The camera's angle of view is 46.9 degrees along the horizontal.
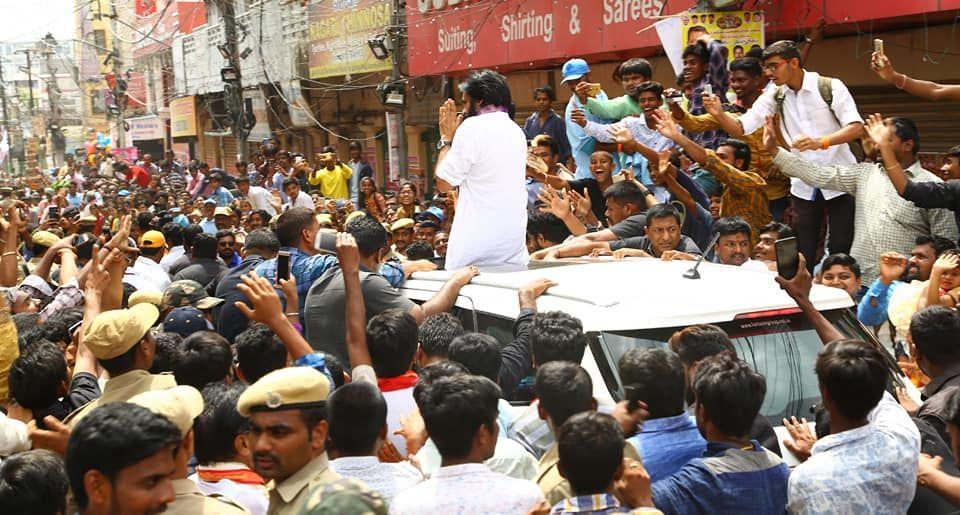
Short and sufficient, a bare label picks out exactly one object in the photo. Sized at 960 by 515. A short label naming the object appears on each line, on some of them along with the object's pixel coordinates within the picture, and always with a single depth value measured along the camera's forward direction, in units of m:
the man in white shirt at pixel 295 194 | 13.73
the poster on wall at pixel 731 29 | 9.41
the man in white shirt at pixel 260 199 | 15.47
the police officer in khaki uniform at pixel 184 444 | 3.23
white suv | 4.46
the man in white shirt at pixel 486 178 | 6.01
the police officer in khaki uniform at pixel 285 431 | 3.50
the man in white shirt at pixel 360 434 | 3.60
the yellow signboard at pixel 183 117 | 38.00
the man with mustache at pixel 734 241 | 6.67
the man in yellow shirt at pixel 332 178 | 18.14
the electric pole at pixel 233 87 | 25.03
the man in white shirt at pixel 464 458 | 3.23
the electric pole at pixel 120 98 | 51.22
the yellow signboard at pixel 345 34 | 21.03
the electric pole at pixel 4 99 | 58.34
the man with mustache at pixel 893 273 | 6.44
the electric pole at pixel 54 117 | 66.00
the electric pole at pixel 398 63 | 19.19
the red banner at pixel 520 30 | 12.31
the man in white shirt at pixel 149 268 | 8.70
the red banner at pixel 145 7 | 47.06
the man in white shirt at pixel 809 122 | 7.75
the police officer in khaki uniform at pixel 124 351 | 4.61
